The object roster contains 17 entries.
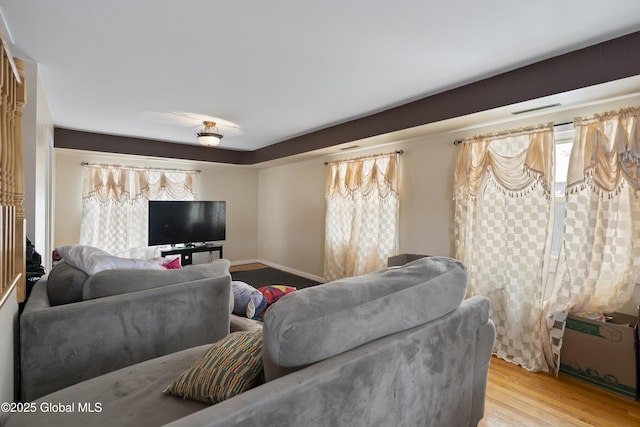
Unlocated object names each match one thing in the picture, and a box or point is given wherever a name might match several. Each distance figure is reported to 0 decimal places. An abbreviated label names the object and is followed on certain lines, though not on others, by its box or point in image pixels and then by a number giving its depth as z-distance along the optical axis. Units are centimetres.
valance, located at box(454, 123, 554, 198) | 265
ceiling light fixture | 395
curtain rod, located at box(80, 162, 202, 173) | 506
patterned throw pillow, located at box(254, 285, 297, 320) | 266
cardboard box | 215
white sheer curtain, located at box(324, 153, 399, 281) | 402
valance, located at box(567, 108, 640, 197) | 218
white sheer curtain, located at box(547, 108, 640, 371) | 221
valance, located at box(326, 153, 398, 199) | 400
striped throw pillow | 106
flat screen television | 528
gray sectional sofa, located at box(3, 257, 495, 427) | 89
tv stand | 537
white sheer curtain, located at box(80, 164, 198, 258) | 508
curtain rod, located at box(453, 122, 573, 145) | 326
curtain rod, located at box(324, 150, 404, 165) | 393
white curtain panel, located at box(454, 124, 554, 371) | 265
